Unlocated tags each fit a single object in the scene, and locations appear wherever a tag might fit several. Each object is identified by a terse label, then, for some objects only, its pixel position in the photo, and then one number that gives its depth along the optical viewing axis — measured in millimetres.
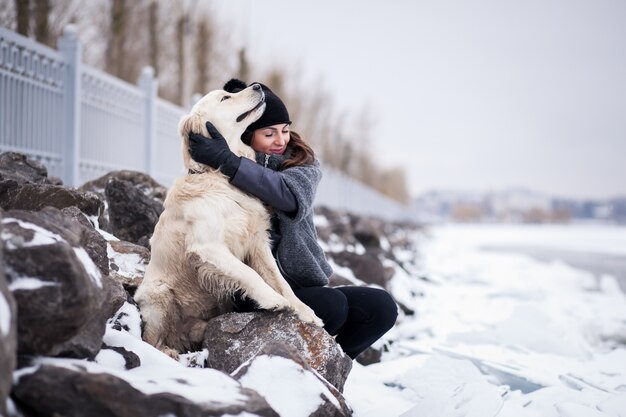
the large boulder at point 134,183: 6297
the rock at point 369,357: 4711
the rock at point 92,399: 1972
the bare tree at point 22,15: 10422
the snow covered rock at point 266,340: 3164
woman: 3277
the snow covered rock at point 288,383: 2582
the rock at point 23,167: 4707
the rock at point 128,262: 3771
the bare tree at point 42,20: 11312
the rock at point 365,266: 7008
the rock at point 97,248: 2893
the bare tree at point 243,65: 19812
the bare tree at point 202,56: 19922
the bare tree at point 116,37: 15148
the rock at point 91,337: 2275
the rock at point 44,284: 2043
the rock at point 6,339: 1777
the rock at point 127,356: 2645
